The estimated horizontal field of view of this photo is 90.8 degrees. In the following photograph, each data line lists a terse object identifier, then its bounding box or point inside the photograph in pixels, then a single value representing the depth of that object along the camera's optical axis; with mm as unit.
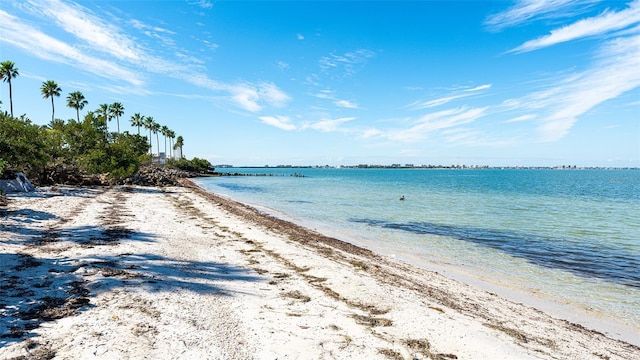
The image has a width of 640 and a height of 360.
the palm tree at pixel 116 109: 82312
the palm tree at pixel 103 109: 78838
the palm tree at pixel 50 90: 59875
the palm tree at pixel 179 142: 154688
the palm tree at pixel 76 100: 66438
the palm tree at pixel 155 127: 111562
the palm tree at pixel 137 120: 100250
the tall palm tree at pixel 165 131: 129375
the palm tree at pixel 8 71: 48812
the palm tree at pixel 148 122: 105194
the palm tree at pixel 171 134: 134000
